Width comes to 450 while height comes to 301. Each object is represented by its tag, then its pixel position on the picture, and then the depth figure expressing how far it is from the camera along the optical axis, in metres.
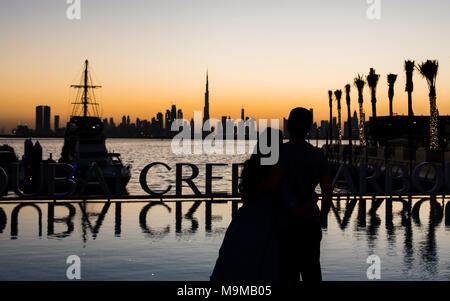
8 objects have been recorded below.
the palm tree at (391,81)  90.31
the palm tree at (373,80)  97.31
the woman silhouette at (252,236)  6.25
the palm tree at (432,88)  64.88
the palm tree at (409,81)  64.50
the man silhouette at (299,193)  6.23
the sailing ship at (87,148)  47.88
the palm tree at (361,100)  108.47
